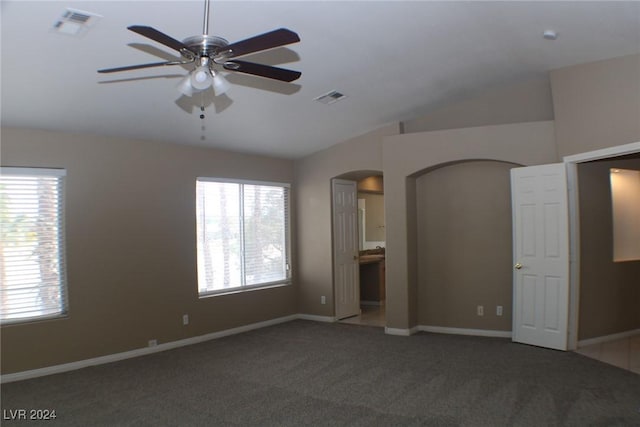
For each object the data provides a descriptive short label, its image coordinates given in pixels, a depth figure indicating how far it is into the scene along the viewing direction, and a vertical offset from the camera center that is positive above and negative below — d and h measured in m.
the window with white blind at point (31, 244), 4.78 -0.10
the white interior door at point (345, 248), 7.49 -0.33
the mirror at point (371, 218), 9.84 +0.18
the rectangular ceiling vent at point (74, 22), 3.19 +1.45
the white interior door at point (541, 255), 5.41 -0.38
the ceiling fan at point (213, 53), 2.38 +0.95
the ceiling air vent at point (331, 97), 5.42 +1.50
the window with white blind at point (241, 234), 6.52 -0.07
